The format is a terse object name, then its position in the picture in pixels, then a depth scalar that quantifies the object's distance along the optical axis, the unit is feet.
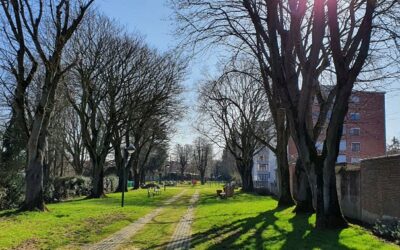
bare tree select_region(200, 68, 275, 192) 157.28
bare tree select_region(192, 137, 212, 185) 367.66
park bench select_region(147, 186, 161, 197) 149.24
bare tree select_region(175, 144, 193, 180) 392.68
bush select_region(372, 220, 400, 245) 42.77
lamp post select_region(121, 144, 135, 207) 96.77
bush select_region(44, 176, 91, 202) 123.34
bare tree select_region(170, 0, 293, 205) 63.52
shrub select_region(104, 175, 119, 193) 186.70
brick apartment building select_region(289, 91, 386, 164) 287.75
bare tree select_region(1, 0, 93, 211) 68.05
